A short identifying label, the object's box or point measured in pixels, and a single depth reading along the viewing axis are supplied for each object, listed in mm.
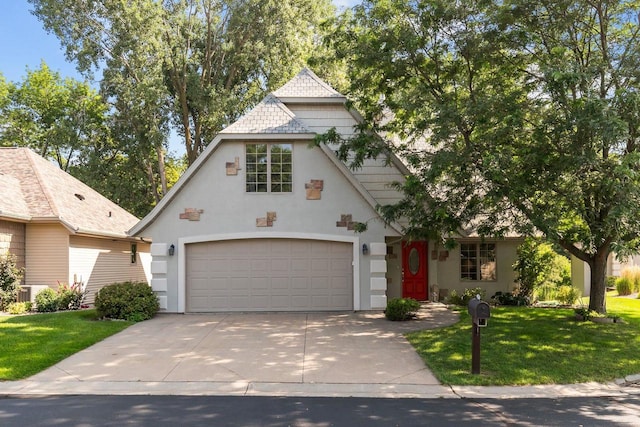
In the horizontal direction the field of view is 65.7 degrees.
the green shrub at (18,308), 15039
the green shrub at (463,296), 16859
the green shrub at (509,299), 17078
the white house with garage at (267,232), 14578
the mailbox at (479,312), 8414
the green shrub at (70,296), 15891
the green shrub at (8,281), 15305
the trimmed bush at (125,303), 13312
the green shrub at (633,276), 21016
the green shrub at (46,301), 15438
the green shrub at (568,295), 16844
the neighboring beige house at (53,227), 16656
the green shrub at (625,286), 20938
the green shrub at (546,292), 17312
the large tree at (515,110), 9828
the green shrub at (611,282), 22539
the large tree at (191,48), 25141
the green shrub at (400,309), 13219
